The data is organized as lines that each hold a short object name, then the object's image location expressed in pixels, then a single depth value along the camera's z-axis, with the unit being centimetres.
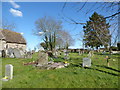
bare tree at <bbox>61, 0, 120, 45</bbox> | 304
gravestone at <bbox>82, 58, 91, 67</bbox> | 818
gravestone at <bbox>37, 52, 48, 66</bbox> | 937
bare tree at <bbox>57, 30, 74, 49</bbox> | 4772
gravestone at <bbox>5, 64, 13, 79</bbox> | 538
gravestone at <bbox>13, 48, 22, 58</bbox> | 1591
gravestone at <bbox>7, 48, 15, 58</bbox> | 1658
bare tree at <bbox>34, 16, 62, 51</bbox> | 3556
